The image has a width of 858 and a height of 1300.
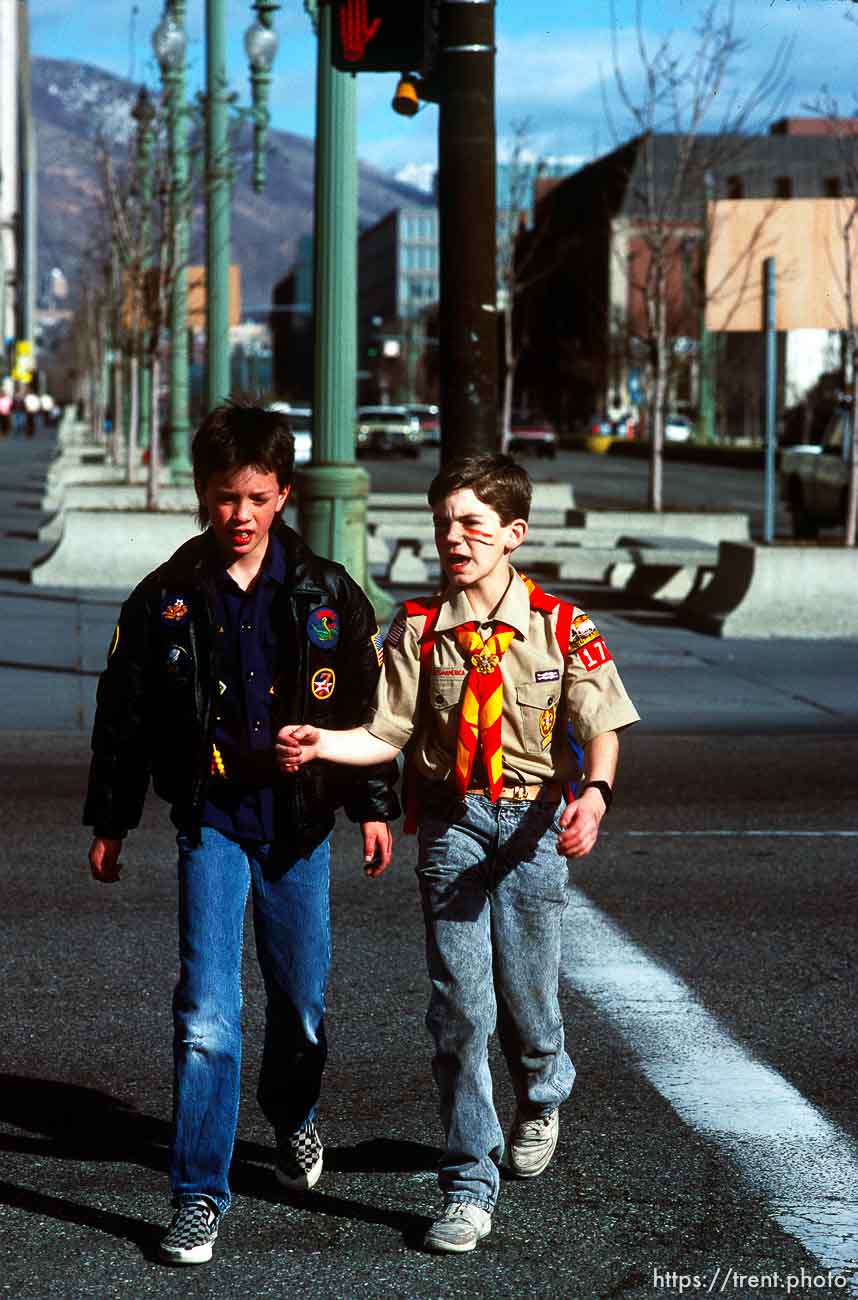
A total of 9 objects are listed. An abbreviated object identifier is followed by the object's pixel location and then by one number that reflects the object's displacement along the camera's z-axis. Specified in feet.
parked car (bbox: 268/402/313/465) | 175.81
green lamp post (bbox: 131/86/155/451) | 87.71
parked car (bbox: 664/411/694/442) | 331.77
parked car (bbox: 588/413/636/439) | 334.65
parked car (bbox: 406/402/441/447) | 298.76
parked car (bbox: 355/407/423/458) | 250.37
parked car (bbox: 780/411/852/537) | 92.68
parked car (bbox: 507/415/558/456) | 245.04
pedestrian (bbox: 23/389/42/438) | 296.92
